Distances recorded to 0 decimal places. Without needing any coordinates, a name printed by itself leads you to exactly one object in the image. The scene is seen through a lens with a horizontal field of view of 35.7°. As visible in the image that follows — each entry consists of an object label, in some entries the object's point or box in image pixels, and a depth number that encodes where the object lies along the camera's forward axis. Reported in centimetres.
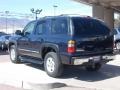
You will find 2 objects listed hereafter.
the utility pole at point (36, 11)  2449
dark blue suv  575
